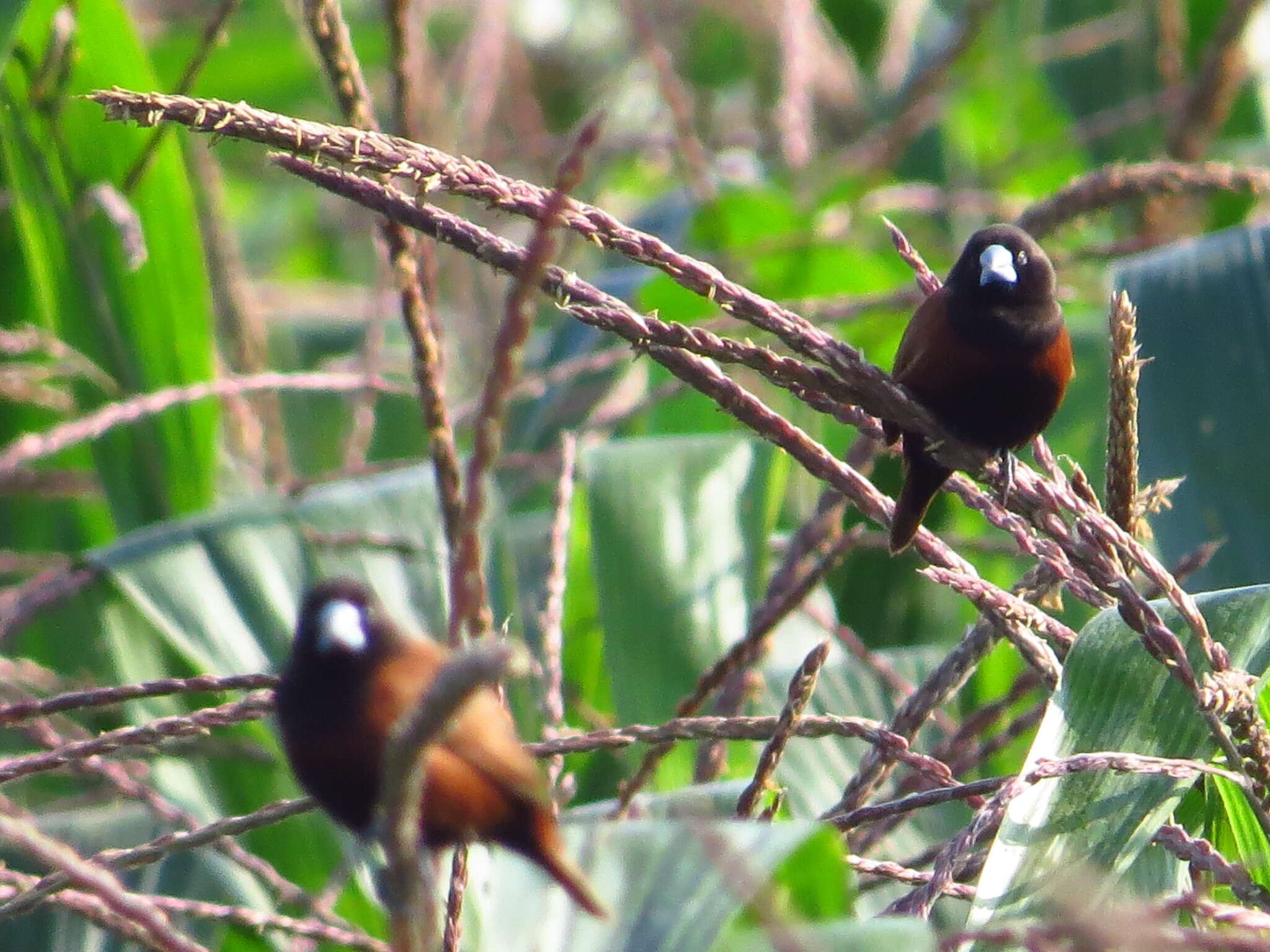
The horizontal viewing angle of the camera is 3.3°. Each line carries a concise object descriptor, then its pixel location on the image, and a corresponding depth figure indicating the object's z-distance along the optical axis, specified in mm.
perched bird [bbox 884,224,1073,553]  5655
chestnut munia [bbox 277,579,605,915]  5502
